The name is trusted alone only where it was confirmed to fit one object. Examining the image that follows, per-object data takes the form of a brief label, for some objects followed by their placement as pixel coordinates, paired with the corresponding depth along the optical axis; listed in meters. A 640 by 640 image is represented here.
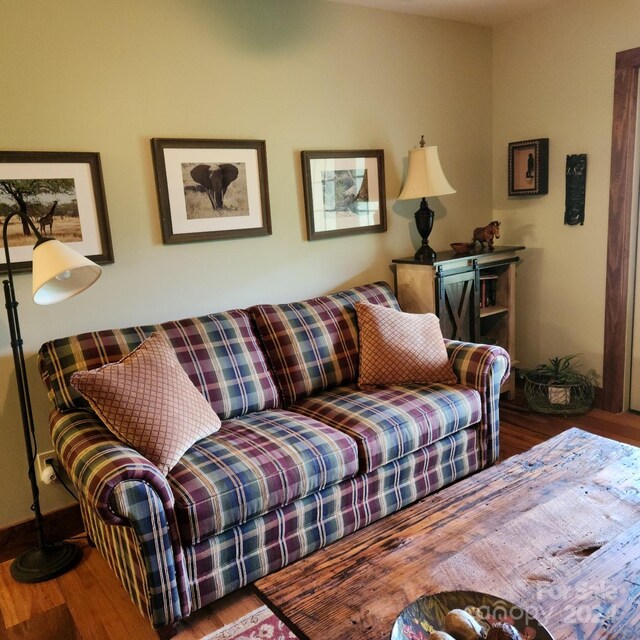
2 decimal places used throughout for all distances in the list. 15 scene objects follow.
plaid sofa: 1.75
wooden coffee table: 1.21
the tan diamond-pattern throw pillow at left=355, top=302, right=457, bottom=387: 2.65
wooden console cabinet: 3.16
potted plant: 3.36
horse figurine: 3.40
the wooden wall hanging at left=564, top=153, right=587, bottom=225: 3.30
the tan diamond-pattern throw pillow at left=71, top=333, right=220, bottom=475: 1.90
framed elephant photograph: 2.59
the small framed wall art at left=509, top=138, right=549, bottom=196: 3.48
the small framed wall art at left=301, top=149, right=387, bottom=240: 3.04
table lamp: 3.17
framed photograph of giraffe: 2.23
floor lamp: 1.89
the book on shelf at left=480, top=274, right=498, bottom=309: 3.56
